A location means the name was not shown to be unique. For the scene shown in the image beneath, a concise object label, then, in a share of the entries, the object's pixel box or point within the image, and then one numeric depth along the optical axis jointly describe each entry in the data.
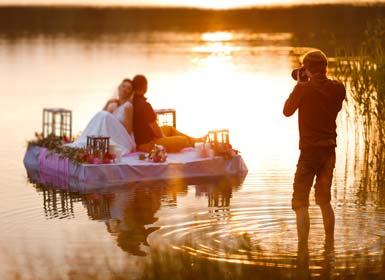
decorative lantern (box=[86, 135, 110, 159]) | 17.44
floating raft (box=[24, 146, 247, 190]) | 17.28
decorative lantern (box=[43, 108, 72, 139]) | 19.69
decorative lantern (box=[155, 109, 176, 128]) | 19.86
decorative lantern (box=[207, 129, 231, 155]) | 18.17
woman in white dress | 18.66
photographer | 12.05
